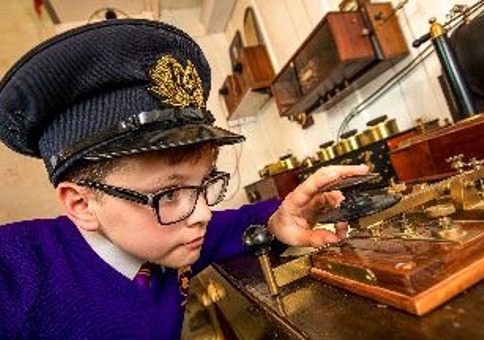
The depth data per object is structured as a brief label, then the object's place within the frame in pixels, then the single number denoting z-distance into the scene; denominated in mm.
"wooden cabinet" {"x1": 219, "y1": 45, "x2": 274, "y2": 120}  4711
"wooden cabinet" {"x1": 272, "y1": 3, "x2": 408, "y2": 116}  2596
